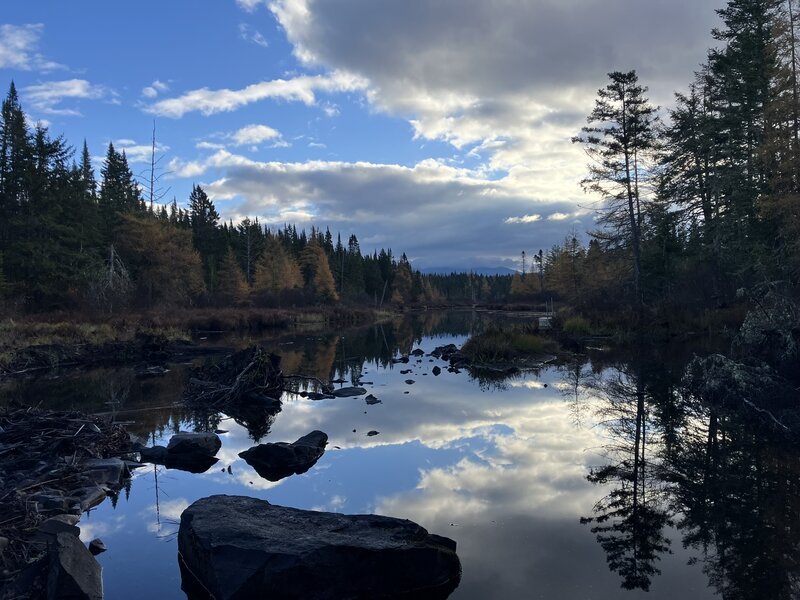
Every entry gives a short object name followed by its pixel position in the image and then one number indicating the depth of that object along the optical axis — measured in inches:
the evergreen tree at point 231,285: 2281.0
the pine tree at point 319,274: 2854.3
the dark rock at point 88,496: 293.3
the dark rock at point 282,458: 373.4
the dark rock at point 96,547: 245.3
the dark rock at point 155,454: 388.9
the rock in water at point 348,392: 669.2
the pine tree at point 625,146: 1262.3
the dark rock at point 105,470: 333.7
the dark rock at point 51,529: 222.1
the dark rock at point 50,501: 270.1
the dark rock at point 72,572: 185.8
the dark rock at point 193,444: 392.5
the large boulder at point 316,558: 197.6
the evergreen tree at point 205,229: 2920.8
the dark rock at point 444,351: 1059.0
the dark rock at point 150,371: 836.6
